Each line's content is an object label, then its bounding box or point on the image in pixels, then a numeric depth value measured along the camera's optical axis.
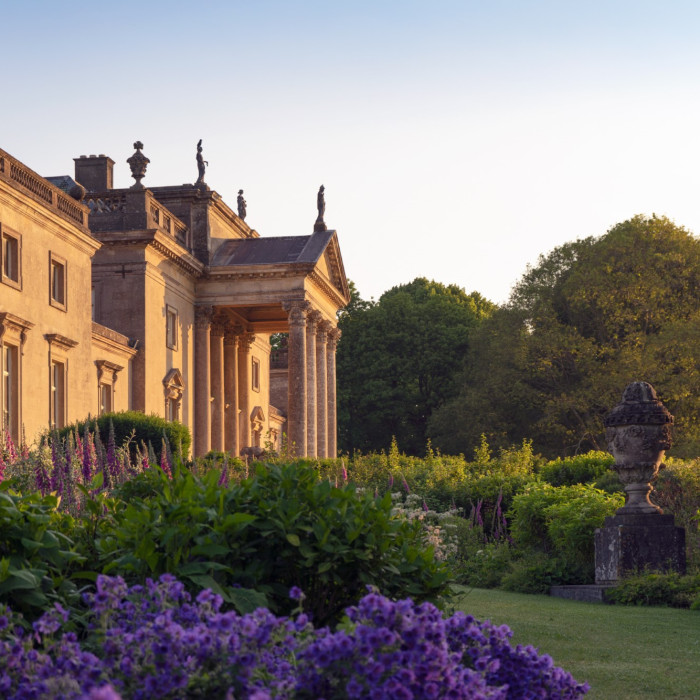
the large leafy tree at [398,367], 69.19
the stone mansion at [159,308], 30.78
